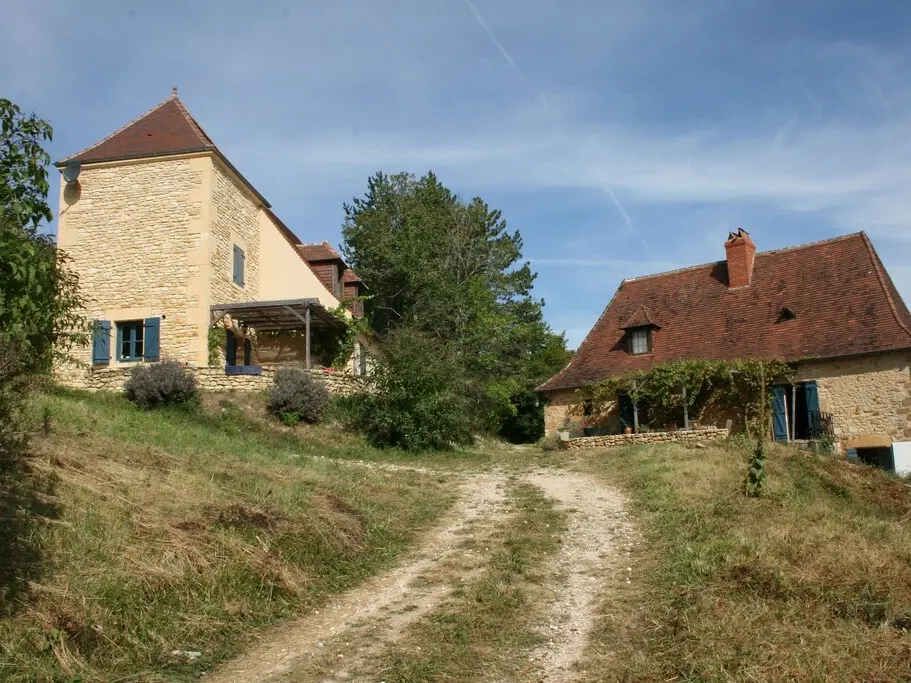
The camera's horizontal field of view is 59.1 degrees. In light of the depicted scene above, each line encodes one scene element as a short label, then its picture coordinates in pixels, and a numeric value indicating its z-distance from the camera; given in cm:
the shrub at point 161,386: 1906
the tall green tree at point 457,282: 3112
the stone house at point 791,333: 1981
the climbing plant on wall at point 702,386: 2097
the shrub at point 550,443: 2263
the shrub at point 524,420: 3322
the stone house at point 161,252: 2167
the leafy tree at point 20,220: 511
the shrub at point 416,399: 1936
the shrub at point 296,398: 1983
